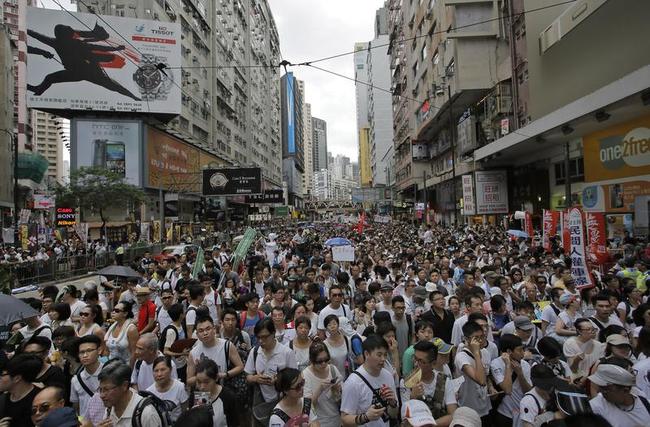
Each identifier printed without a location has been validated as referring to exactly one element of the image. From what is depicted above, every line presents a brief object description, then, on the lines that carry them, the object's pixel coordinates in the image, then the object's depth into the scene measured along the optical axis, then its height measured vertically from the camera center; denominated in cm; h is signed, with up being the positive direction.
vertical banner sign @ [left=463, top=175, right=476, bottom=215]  2686 +155
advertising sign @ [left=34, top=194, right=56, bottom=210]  2358 +169
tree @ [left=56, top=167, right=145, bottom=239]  2784 +263
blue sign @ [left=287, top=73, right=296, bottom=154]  13100 +3314
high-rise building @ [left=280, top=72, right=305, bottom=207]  12219 +2784
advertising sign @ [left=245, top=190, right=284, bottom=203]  4827 +337
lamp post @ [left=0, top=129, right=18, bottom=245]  2450 +10
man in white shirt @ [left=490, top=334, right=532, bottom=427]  369 -142
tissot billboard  3228 +1337
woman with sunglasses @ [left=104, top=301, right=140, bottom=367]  482 -127
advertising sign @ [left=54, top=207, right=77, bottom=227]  2770 +95
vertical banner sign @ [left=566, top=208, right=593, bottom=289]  830 -72
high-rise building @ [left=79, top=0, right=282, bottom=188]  4166 +1960
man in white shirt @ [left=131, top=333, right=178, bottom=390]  398 -128
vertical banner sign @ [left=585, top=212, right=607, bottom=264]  1022 -55
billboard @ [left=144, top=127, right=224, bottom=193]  3622 +648
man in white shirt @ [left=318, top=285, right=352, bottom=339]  541 -112
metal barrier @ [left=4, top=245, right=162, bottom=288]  1653 -161
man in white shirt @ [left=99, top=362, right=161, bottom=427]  293 -122
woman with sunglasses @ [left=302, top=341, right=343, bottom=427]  354 -140
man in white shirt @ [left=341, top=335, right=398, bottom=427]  325 -134
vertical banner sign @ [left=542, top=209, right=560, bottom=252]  1327 -25
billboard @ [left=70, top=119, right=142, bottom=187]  3366 +687
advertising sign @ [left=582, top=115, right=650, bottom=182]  1349 +226
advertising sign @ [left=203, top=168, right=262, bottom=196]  3197 +344
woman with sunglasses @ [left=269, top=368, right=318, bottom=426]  313 -134
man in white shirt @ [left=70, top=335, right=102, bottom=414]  376 -134
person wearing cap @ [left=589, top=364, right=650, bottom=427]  282 -128
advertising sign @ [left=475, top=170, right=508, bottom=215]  2653 +168
